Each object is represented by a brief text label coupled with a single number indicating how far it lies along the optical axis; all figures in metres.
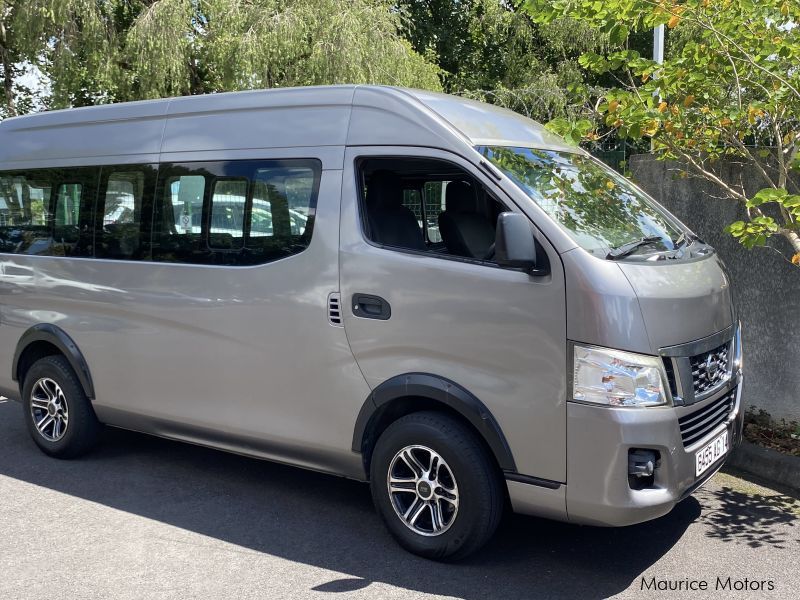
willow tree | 15.71
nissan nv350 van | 3.93
